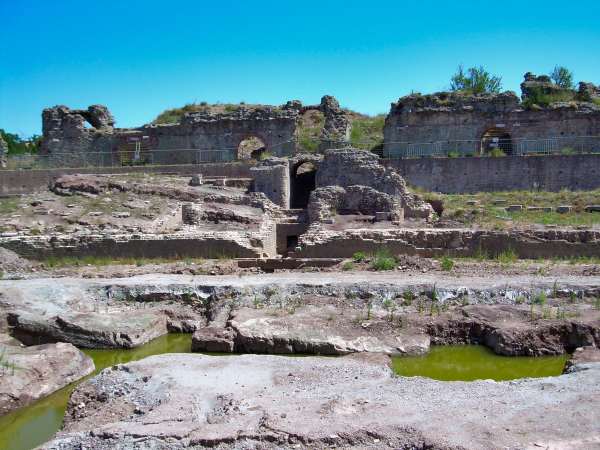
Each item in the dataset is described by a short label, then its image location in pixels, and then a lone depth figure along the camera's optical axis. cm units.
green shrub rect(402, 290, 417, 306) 1113
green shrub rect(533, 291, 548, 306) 1081
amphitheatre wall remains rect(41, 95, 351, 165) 2675
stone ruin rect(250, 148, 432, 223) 1956
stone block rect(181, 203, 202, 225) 1917
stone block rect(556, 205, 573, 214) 1897
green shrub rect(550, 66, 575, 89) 3251
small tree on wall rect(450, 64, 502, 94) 3459
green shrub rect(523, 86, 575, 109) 2548
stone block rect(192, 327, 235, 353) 979
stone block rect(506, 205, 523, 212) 1941
